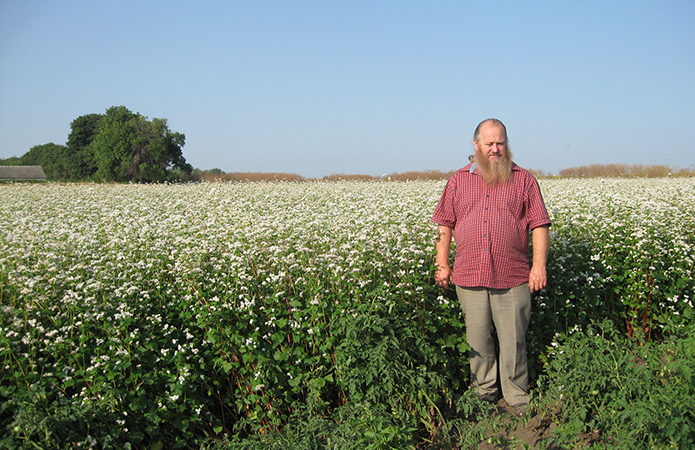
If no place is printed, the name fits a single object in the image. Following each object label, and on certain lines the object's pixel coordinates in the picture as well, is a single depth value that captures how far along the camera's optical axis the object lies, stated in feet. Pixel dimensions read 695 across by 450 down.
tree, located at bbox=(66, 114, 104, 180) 172.55
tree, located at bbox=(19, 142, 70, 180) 190.66
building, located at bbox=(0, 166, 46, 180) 228.63
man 11.27
